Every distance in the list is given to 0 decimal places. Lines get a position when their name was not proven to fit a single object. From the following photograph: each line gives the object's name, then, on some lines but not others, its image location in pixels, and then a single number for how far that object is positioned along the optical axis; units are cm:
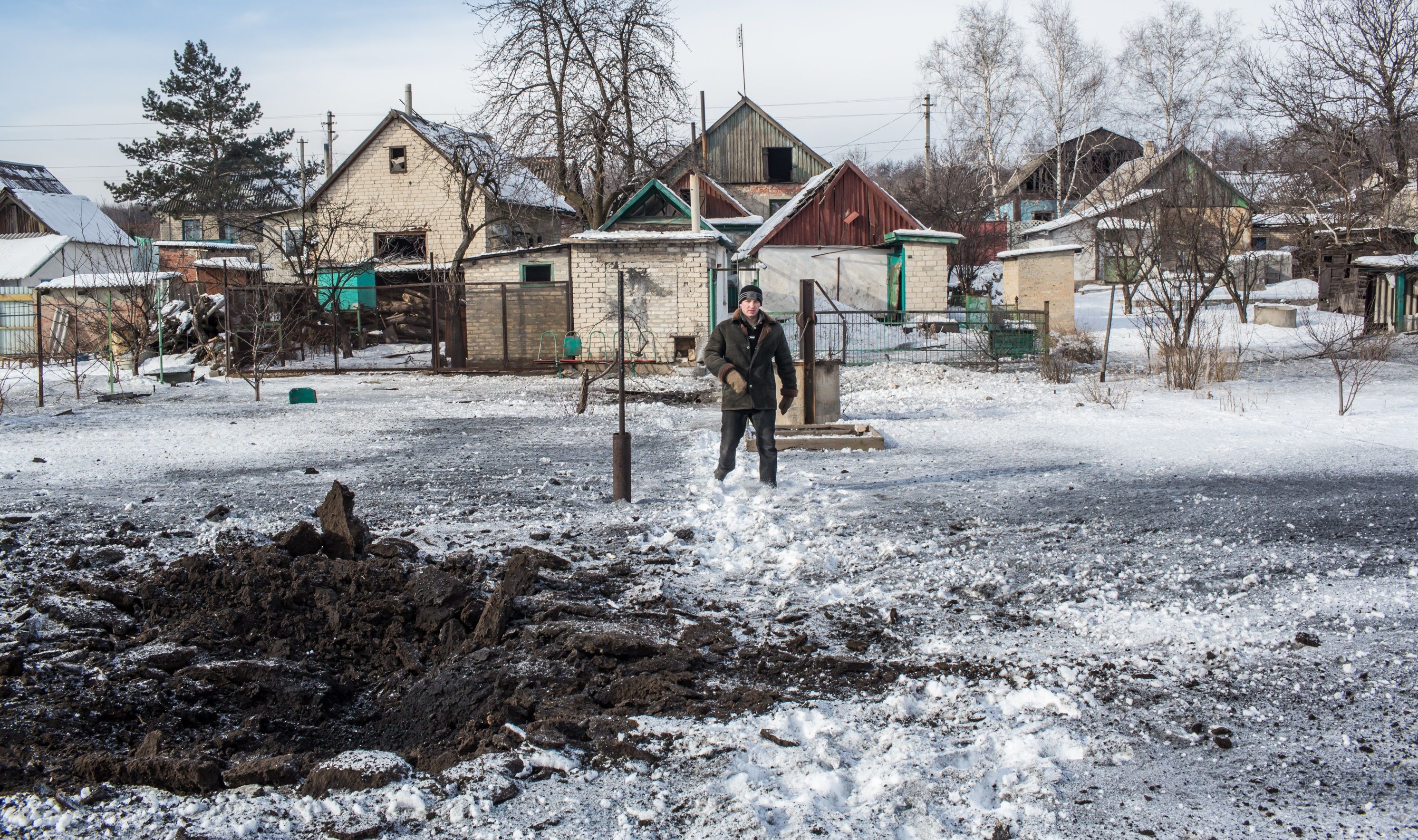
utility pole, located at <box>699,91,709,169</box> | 3875
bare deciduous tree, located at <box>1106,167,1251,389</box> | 1577
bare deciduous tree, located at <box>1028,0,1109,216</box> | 4438
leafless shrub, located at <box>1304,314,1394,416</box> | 1276
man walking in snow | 766
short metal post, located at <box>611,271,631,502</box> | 724
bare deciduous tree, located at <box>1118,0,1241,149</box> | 4362
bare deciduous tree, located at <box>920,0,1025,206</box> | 4475
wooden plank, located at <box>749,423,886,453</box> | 988
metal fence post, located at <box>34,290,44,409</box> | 1381
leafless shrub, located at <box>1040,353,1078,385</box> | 1709
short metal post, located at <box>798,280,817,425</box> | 1011
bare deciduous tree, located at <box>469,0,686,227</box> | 2775
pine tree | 4591
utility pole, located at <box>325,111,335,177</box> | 4728
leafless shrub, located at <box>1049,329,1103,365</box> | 2058
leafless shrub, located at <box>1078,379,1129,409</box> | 1375
